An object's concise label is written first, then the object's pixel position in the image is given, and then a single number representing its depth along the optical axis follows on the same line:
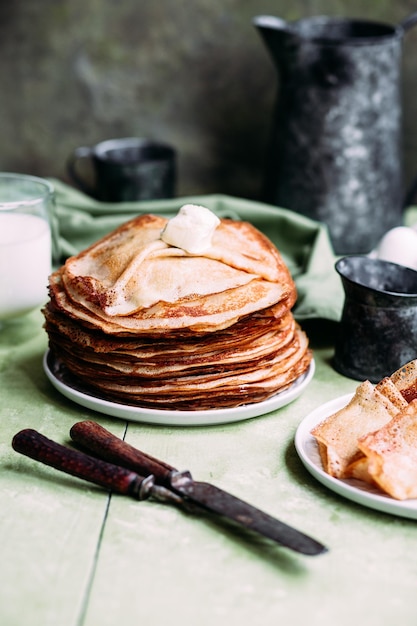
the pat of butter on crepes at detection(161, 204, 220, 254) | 1.48
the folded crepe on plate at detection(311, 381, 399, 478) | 1.27
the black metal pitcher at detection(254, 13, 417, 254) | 2.26
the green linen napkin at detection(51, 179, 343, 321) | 2.06
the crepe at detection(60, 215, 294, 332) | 1.40
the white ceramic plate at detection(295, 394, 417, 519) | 1.19
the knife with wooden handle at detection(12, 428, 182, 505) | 1.23
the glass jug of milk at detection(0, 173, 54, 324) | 1.79
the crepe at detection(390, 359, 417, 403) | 1.41
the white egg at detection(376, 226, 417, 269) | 1.84
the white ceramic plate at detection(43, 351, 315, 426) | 1.42
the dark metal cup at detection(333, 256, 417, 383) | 1.57
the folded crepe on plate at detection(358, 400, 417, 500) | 1.20
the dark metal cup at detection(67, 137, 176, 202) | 2.46
